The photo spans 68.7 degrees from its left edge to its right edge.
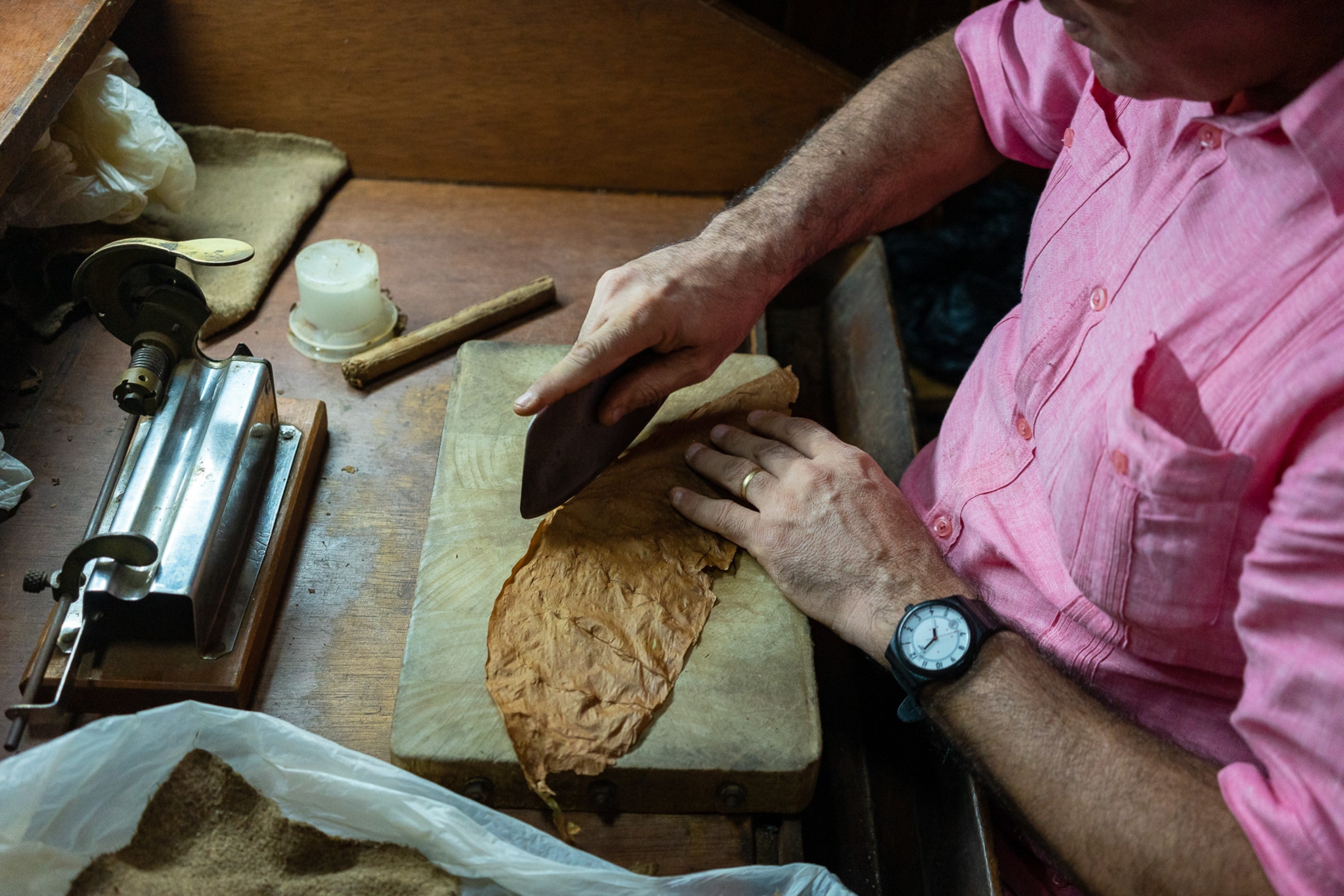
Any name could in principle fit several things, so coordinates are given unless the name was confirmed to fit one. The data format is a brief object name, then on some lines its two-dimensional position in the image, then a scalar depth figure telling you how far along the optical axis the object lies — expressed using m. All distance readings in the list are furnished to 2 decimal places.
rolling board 0.91
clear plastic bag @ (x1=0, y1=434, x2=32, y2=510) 1.10
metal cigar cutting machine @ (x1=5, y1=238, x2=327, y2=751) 0.91
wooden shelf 1.14
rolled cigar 1.32
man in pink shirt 0.73
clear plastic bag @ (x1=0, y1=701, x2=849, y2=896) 0.82
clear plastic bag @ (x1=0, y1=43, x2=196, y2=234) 1.29
